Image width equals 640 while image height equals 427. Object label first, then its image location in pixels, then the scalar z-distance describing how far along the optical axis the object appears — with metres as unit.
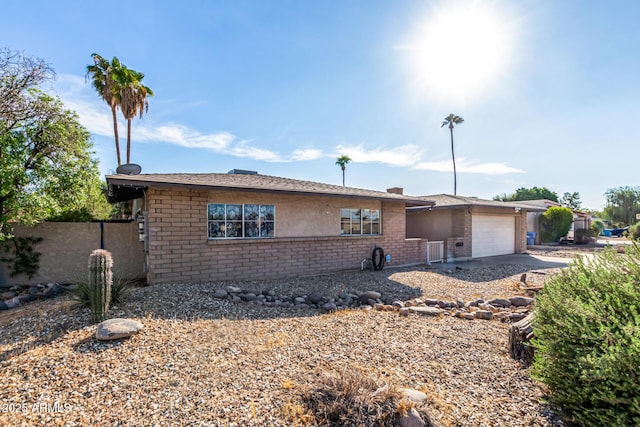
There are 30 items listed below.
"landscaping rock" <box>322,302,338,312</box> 6.58
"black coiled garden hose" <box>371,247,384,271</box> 11.55
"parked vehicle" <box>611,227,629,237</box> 33.66
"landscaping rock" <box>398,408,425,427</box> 2.62
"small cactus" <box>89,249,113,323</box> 4.71
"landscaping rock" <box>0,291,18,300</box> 7.43
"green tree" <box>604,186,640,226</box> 41.27
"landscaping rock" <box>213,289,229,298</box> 6.82
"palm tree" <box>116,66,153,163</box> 16.45
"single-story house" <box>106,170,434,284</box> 7.75
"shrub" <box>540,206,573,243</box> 24.06
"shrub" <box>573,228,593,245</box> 23.92
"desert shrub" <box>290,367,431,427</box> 2.66
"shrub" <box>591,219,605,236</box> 29.07
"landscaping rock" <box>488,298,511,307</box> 7.18
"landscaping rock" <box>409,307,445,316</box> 6.28
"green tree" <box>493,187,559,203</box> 54.53
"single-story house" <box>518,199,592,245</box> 24.56
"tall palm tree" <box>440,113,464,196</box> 36.84
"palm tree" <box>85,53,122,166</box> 16.42
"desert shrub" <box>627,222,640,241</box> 21.61
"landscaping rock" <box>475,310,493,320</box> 6.13
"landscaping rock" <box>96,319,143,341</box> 4.03
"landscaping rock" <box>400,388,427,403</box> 2.90
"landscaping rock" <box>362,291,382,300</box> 7.41
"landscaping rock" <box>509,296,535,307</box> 7.11
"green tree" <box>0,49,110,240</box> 7.16
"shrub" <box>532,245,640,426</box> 2.24
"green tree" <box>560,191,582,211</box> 59.75
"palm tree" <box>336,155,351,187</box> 44.22
